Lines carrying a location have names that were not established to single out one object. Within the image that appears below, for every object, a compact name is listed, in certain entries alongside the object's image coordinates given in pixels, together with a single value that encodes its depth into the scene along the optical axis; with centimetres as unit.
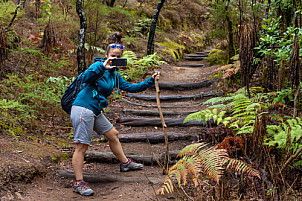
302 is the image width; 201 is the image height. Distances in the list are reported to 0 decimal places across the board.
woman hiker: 336
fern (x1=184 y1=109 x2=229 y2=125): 379
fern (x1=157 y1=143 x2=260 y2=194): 253
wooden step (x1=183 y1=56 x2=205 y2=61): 1656
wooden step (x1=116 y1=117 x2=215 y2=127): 617
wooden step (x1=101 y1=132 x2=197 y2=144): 539
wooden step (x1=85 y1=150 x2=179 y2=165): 456
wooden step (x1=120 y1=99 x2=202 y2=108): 744
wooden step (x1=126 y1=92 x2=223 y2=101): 794
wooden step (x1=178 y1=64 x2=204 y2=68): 1402
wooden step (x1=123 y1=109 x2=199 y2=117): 687
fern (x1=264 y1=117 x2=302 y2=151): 313
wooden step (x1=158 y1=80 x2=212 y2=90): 903
